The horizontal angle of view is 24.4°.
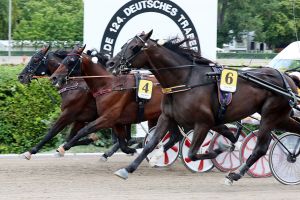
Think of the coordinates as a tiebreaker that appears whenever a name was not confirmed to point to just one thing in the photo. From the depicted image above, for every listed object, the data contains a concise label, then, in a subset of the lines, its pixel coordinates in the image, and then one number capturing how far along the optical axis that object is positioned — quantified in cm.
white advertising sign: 1319
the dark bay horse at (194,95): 911
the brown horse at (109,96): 1095
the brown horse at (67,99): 1137
